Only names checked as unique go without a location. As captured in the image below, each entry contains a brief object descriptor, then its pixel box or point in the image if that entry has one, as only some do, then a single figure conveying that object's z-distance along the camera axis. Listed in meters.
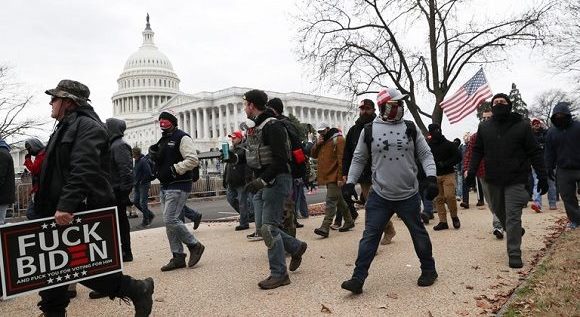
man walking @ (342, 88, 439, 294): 4.53
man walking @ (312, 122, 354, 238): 7.74
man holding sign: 3.39
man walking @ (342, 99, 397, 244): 6.64
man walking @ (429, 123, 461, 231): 8.15
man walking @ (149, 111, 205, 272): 5.71
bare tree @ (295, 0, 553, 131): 19.00
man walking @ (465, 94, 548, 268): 5.36
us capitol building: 105.50
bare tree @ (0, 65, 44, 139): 34.84
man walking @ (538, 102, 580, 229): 7.00
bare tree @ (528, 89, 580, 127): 61.20
